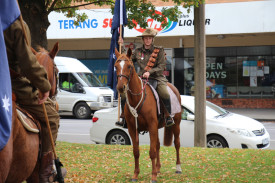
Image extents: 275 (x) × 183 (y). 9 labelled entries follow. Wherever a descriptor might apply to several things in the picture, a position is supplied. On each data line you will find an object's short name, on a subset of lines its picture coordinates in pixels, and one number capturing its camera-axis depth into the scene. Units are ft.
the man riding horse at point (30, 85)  12.71
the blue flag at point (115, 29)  36.01
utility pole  41.81
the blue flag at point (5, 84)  10.61
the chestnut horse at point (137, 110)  26.68
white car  41.81
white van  81.25
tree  38.01
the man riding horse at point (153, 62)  29.07
